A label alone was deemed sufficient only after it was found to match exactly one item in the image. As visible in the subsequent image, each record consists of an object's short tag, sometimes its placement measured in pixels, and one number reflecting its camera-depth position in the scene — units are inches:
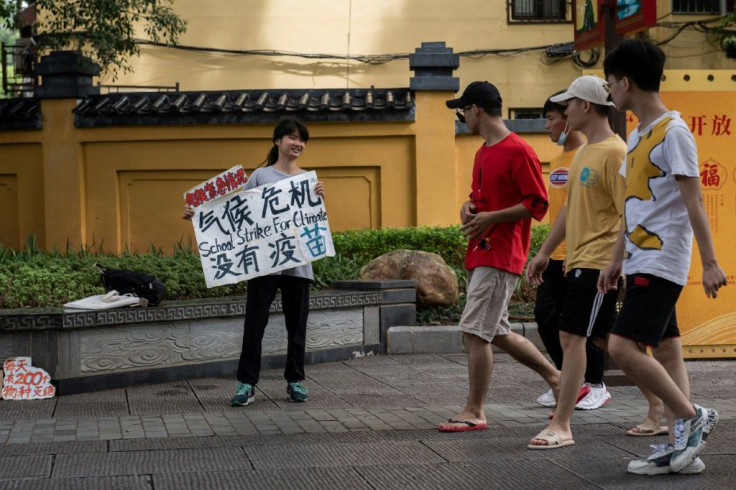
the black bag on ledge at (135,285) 368.8
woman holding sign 321.1
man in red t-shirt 269.0
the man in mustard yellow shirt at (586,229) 253.8
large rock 482.3
